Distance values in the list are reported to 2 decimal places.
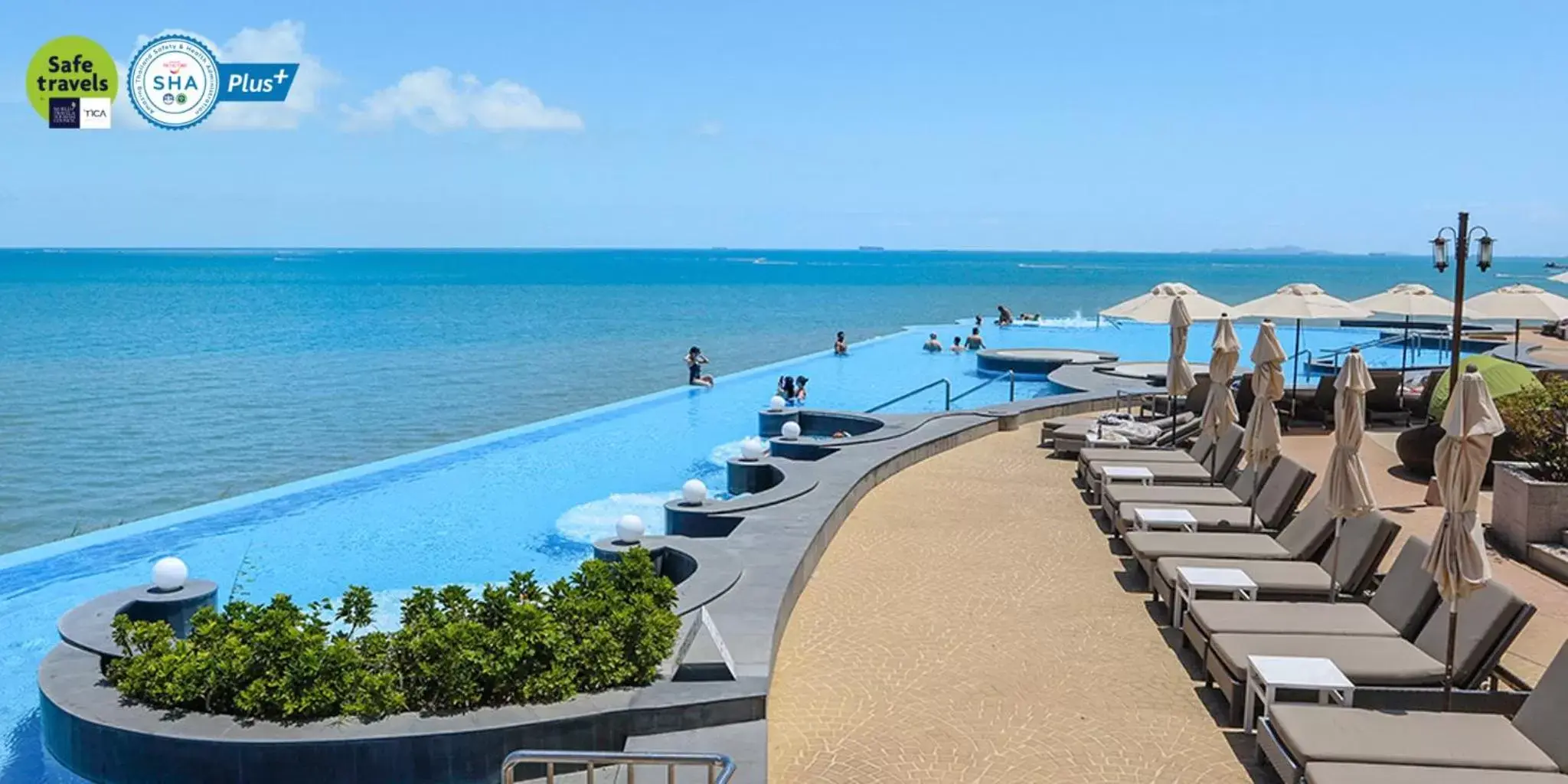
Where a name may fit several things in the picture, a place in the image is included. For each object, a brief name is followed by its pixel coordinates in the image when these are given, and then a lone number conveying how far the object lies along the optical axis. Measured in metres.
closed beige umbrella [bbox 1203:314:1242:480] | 11.95
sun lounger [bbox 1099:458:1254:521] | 10.55
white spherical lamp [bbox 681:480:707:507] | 11.09
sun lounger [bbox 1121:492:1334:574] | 8.62
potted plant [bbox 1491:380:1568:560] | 9.65
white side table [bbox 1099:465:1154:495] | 11.46
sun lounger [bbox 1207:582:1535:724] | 6.11
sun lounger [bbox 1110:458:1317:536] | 9.70
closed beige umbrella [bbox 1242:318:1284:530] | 10.09
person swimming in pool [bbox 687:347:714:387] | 27.62
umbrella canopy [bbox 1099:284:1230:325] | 16.56
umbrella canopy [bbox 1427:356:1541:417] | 12.91
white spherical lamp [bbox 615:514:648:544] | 9.38
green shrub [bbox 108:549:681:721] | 6.02
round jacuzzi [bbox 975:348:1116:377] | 28.16
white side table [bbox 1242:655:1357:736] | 5.92
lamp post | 13.00
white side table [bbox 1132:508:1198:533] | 9.57
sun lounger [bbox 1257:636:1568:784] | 5.04
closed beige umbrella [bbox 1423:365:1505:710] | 5.92
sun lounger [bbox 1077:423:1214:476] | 12.70
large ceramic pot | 13.02
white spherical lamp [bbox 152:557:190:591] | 8.41
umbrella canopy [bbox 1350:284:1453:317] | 17.88
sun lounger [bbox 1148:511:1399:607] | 7.83
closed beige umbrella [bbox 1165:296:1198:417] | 13.79
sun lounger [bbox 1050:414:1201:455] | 14.71
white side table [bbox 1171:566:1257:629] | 7.69
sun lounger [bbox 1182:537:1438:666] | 6.86
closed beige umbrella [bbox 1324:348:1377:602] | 7.70
